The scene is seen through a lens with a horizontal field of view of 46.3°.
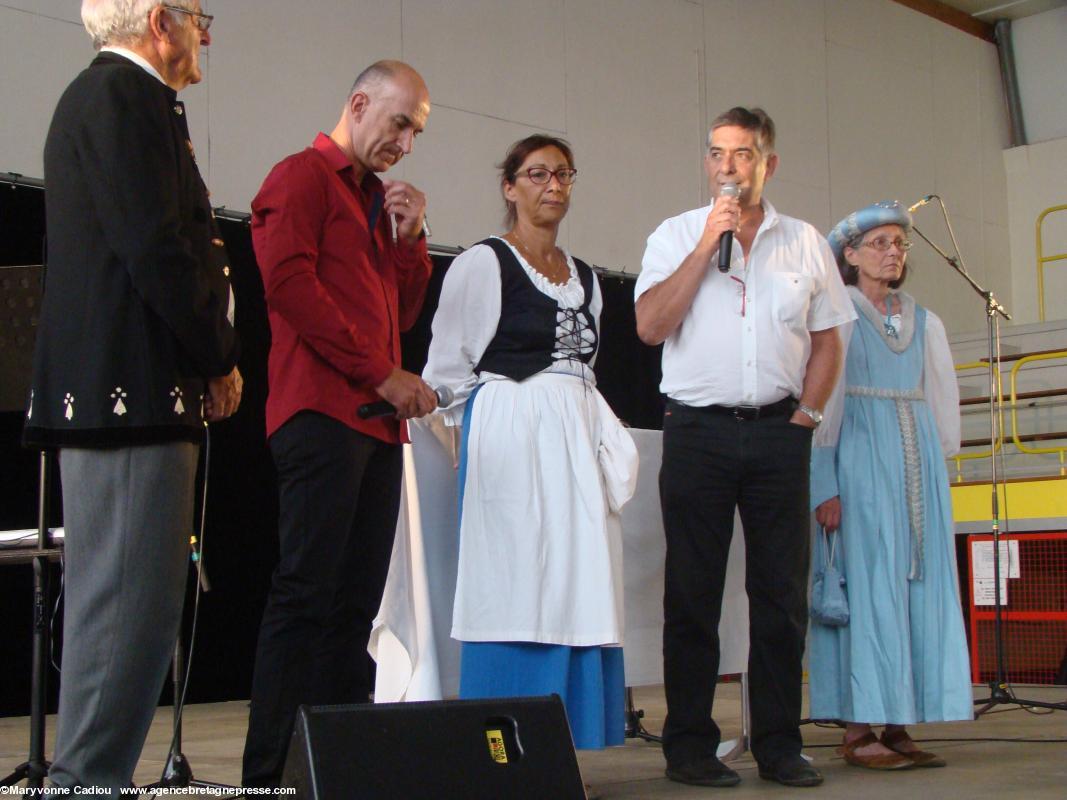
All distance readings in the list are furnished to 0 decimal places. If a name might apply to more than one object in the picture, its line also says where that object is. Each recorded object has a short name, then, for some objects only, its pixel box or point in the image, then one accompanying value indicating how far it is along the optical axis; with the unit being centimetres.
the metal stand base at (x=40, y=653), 260
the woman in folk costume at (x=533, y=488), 265
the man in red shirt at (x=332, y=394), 223
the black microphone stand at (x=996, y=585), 448
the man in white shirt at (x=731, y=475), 287
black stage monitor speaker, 171
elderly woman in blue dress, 319
